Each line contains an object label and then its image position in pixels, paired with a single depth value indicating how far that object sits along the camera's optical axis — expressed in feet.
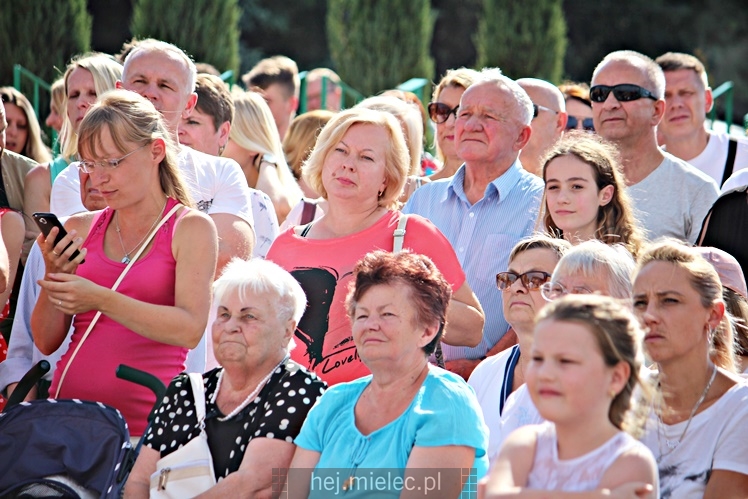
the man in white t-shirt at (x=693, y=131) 40.14
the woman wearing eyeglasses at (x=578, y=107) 45.24
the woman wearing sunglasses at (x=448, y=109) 38.81
